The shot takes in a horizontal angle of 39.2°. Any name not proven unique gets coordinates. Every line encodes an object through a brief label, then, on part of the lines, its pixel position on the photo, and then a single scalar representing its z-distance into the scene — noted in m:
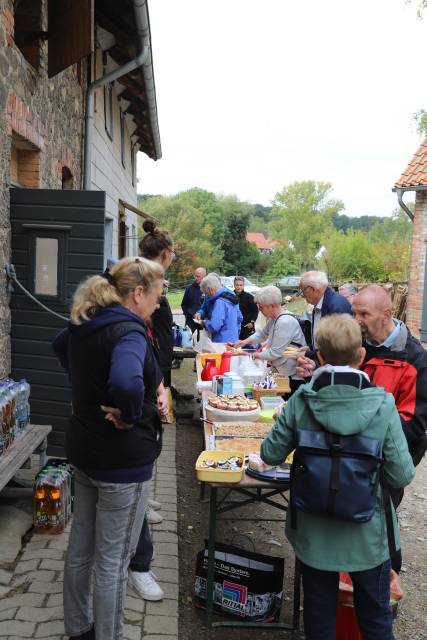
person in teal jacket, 2.37
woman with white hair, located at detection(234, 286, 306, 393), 5.35
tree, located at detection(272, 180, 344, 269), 75.44
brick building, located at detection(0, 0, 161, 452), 5.04
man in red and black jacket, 2.92
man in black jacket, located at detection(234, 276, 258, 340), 11.03
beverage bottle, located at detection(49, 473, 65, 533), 3.95
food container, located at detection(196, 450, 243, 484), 3.05
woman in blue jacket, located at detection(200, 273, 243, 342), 7.37
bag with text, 3.30
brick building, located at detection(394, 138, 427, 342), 16.02
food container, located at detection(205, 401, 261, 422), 3.99
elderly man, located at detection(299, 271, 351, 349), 5.03
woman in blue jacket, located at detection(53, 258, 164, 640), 2.38
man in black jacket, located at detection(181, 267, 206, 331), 11.02
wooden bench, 3.71
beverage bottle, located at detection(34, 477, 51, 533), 3.95
